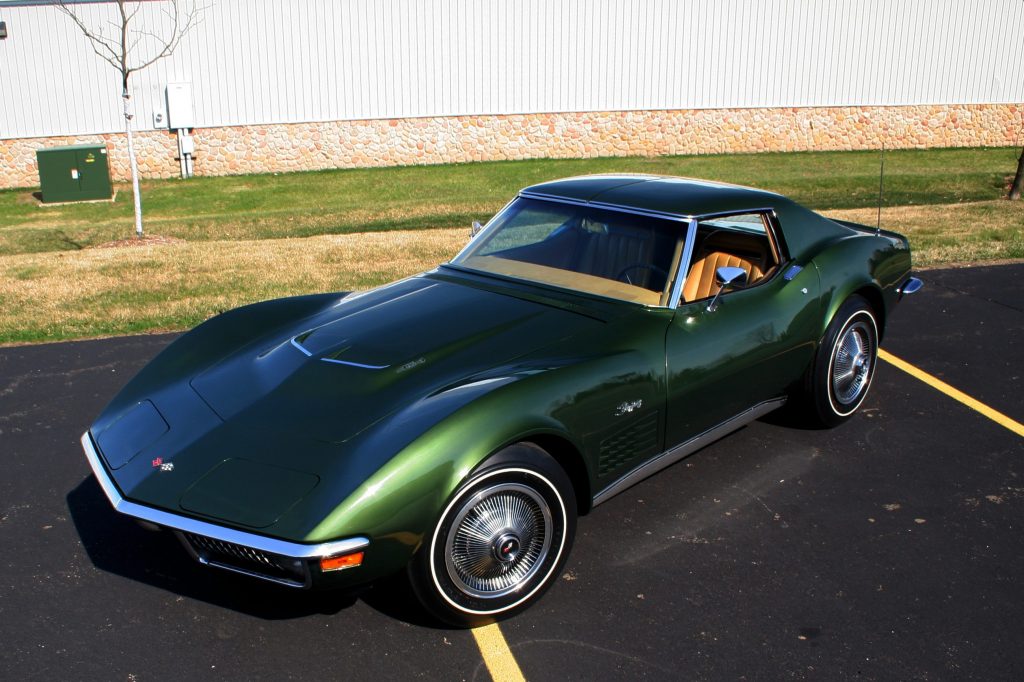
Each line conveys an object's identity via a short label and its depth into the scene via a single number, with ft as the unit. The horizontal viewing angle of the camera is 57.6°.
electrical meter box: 67.51
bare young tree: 66.28
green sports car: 10.74
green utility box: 60.90
